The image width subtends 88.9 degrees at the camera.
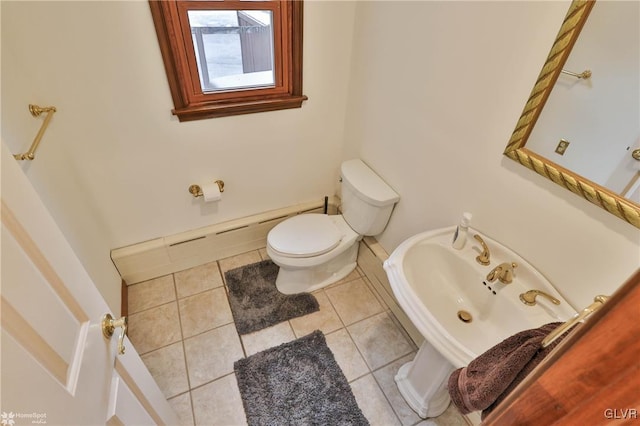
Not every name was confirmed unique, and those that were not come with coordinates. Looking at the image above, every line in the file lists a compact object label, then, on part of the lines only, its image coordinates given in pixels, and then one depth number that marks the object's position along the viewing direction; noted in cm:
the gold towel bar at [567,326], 50
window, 145
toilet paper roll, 188
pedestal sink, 102
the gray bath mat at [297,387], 146
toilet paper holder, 188
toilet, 176
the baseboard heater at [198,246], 195
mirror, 80
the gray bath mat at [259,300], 185
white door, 47
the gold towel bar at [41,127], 109
